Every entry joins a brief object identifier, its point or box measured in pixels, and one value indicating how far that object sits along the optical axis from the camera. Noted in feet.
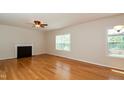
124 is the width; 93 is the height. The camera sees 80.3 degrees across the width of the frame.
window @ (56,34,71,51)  17.20
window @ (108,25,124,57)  10.28
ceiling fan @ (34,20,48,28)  11.60
